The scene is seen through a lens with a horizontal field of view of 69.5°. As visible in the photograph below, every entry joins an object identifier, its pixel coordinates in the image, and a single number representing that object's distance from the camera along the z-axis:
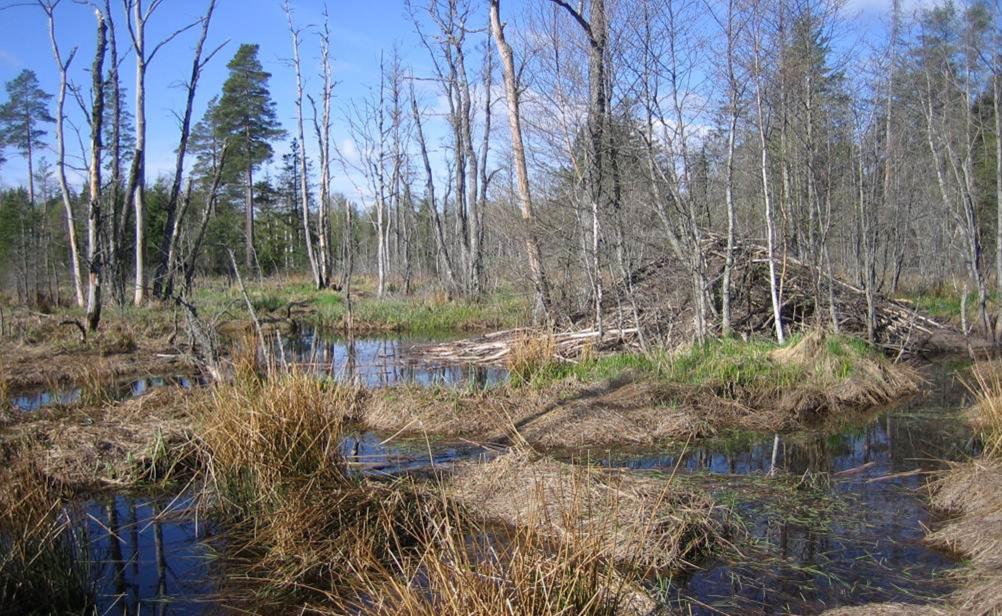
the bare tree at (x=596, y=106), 10.96
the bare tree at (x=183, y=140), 19.20
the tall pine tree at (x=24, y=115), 38.59
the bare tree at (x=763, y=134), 10.44
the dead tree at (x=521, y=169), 13.33
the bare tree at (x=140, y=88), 17.98
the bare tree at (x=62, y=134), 18.23
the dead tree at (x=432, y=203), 22.19
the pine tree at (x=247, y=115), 34.94
